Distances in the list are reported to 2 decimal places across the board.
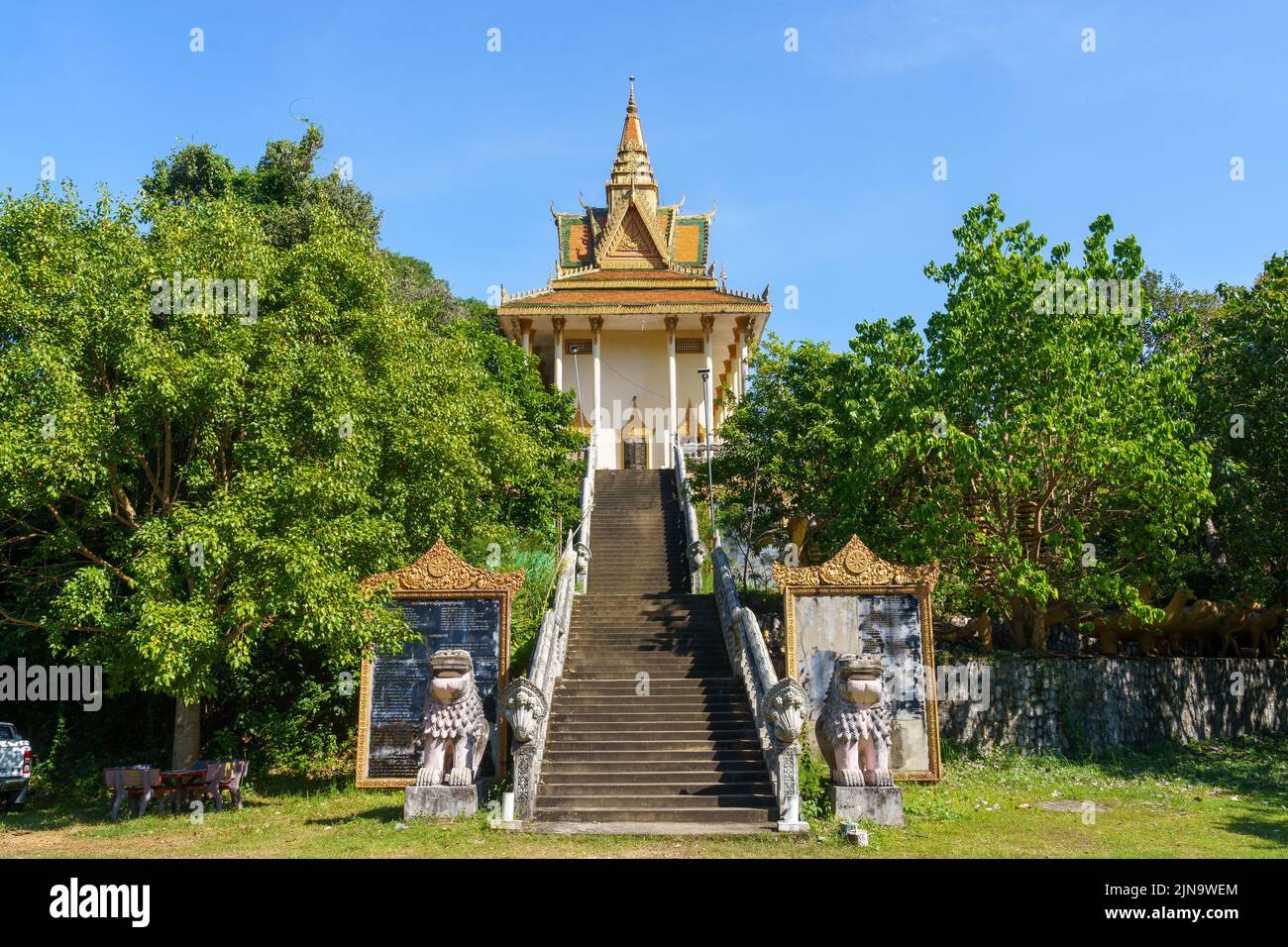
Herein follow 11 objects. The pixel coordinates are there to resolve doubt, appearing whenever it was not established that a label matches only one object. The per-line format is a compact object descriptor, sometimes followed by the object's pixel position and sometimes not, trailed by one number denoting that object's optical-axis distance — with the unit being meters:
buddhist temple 32.69
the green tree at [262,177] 27.28
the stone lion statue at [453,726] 12.51
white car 14.22
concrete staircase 12.16
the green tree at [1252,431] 17.00
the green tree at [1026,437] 15.28
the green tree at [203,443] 12.98
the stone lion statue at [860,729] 12.09
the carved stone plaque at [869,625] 14.14
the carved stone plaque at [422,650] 13.72
